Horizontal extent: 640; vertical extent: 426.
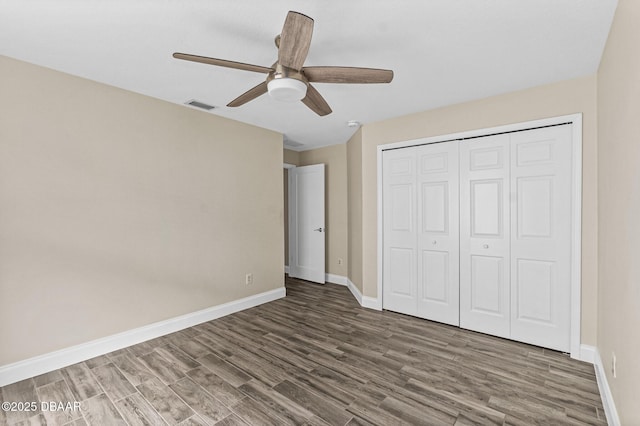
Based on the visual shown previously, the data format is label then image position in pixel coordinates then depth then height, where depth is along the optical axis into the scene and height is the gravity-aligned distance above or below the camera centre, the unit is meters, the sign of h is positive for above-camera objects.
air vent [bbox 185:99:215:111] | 3.21 +1.13
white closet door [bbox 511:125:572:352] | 2.69 -0.28
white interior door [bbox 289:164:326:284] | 5.22 -0.27
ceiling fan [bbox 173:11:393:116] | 1.62 +0.82
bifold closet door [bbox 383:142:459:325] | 3.34 -0.28
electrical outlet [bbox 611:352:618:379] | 1.78 -0.95
